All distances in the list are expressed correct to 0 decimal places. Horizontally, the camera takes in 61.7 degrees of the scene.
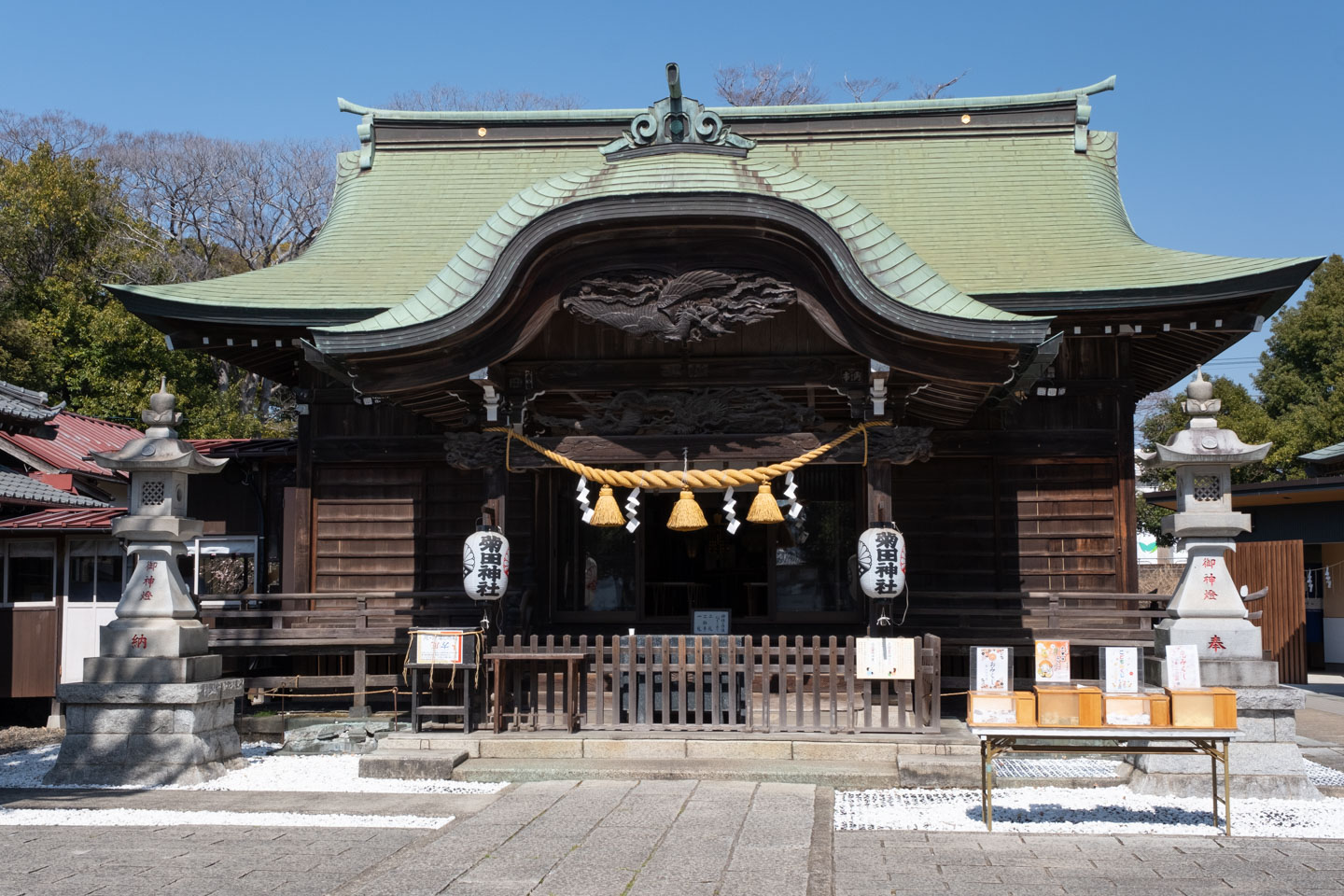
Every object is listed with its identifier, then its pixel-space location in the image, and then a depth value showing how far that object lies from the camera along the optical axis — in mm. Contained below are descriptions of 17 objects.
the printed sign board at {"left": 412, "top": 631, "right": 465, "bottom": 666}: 10867
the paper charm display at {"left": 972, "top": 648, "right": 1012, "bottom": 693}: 8297
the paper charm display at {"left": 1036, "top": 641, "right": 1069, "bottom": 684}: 8508
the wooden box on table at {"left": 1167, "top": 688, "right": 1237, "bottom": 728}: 8148
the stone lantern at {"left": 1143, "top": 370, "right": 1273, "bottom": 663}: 9727
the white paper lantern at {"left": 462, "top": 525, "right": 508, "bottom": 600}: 11070
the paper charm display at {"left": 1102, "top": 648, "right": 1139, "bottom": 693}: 8305
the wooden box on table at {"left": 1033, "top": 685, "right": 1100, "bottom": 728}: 8234
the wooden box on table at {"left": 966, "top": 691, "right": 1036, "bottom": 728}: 8227
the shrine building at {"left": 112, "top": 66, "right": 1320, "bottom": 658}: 10508
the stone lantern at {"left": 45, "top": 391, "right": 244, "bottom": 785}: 10711
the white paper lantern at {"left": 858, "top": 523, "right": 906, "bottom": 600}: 10641
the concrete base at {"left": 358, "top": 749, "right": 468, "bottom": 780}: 10195
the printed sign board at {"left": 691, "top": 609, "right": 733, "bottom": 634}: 13344
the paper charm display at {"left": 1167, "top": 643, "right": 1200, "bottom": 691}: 8594
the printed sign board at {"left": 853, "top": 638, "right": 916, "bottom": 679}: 10406
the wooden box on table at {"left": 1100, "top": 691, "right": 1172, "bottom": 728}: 8227
